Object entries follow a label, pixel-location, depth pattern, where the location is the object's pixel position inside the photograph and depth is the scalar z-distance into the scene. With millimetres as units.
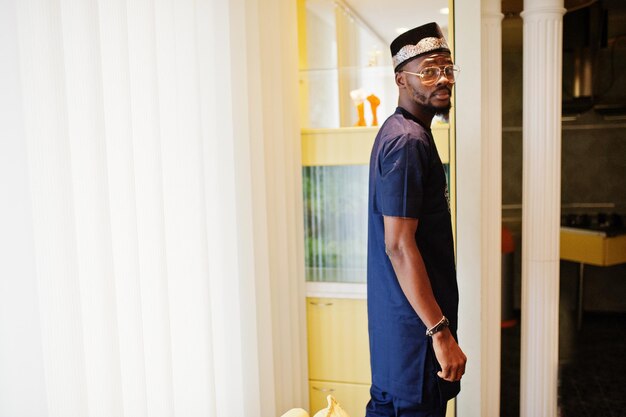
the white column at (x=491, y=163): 2152
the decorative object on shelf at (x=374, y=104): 2303
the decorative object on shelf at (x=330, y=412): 1502
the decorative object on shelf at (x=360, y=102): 2332
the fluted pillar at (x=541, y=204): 2141
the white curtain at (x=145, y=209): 1075
